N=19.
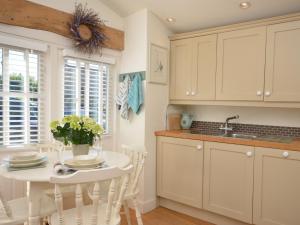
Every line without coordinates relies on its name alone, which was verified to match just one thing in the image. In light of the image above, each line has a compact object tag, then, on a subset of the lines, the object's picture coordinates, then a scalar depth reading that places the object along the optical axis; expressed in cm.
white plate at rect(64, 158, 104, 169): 163
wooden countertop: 220
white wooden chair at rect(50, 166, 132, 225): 132
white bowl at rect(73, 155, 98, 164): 166
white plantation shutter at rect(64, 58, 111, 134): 269
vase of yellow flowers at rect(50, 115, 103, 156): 177
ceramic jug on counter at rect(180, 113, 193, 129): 329
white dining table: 145
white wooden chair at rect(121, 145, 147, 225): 207
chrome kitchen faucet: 297
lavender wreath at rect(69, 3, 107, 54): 257
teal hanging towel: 286
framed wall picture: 291
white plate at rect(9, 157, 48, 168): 161
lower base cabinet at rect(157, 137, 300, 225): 220
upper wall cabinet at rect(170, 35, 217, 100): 287
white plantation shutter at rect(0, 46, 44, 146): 221
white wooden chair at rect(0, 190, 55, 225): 153
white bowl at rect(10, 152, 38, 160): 166
